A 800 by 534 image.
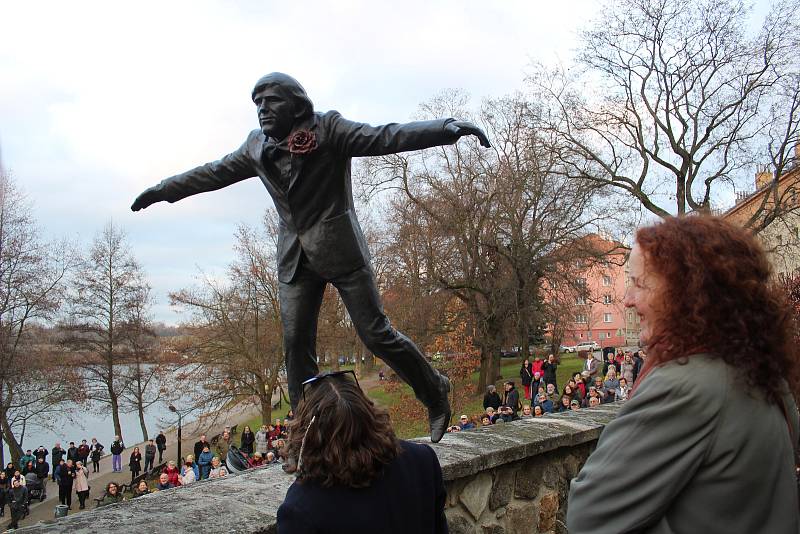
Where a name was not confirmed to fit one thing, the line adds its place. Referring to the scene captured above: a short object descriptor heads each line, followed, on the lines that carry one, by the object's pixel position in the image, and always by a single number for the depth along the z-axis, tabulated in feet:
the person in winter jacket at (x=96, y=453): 74.84
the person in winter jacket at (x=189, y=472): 39.44
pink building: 79.56
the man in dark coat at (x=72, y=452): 70.94
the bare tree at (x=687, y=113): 64.80
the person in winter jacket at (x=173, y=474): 41.15
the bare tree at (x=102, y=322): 91.25
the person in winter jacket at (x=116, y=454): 76.03
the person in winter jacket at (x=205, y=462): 44.82
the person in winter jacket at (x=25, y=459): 71.31
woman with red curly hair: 4.32
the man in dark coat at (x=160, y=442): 77.10
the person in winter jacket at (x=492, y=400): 47.47
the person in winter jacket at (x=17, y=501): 52.75
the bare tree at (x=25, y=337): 75.15
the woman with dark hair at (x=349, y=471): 5.76
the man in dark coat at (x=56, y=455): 70.64
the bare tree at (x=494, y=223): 81.46
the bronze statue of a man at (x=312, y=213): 10.87
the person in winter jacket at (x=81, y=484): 60.23
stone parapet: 8.04
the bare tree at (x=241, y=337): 77.92
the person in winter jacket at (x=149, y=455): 72.54
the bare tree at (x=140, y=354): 93.56
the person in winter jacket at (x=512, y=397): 43.93
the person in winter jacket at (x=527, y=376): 65.25
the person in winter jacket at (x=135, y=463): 67.62
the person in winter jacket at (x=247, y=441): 54.65
